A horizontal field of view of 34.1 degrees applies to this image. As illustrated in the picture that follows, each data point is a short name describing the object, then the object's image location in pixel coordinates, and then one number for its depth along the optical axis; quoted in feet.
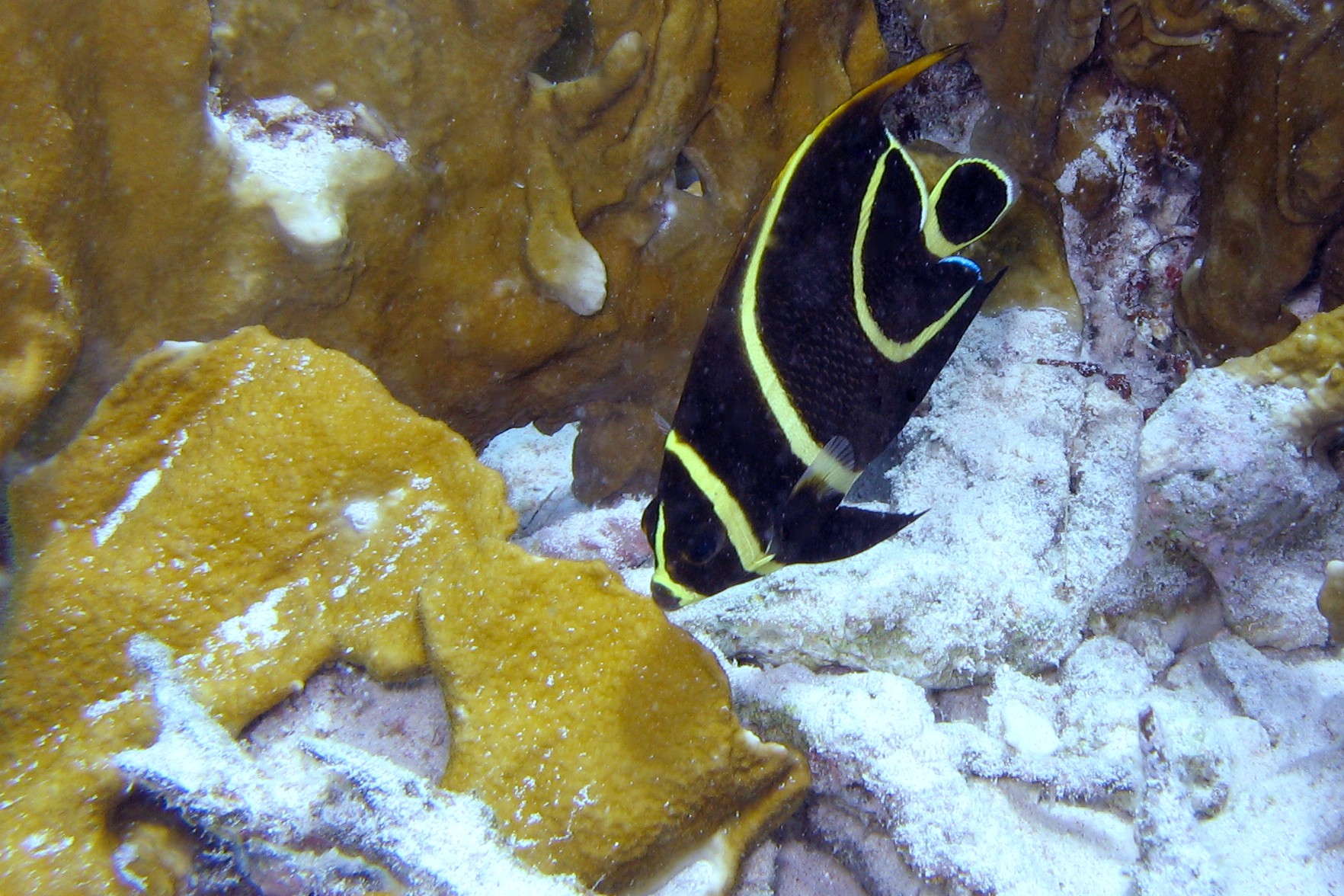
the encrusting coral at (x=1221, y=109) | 1.43
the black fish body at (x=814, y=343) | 1.25
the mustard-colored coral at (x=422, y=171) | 1.33
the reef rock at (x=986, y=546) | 1.47
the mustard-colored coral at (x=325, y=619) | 1.25
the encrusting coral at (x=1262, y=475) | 1.43
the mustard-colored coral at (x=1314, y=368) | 1.42
